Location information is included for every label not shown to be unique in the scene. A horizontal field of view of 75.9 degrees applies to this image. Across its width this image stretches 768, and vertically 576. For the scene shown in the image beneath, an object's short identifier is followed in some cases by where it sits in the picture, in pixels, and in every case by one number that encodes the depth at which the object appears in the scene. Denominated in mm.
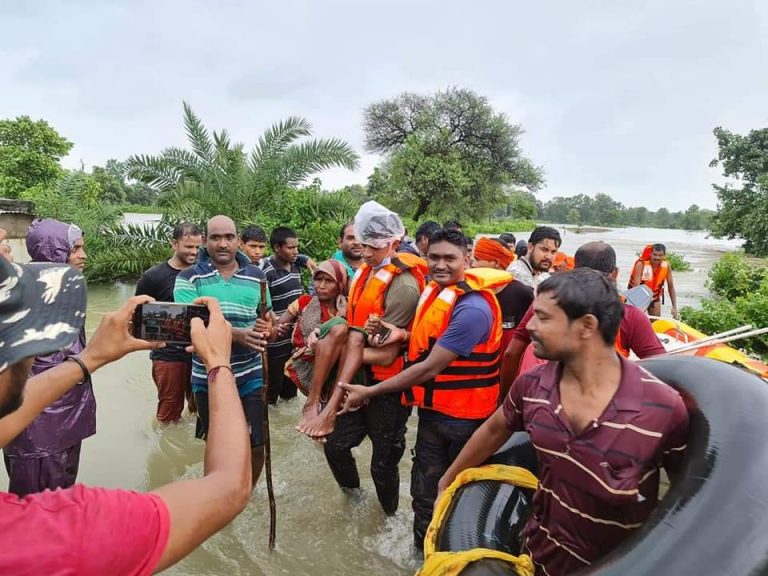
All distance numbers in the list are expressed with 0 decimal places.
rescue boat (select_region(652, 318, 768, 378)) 4418
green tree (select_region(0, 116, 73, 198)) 27188
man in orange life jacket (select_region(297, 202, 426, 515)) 2961
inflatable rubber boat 1257
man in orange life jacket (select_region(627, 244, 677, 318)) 7738
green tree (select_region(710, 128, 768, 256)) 18312
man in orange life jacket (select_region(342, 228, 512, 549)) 2582
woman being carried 3084
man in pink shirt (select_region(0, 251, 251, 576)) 875
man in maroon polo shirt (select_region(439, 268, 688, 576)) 1470
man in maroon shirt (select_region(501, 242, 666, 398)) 2531
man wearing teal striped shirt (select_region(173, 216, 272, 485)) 3258
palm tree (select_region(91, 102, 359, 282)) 10648
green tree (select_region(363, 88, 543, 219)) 25375
